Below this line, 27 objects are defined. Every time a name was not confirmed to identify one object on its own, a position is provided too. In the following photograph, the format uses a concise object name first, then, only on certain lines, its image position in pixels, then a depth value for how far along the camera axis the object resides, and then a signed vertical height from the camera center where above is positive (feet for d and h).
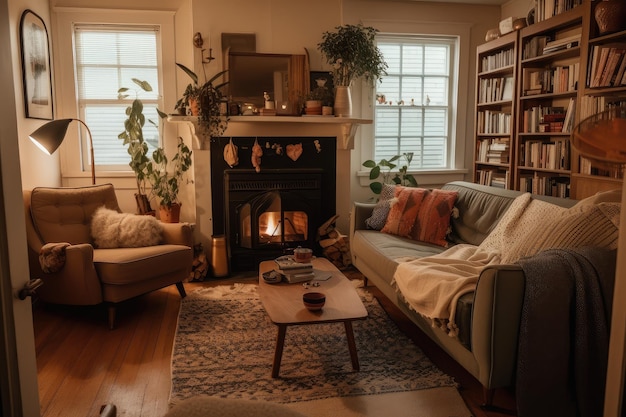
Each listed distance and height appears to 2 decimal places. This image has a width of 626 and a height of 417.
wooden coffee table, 7.70 -2.63
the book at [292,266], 9.45 -2.31
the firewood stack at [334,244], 14.84 -2.95
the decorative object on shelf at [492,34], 15.34 +3.38
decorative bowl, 7.82 -2.45
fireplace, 14.53 -1.38
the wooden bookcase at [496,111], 14.76 +1.09
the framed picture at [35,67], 12.28 +2.08
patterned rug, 7.78 -3.77
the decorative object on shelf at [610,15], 10.45 +2.72
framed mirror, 14.42 +2.00
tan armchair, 10.23 -2.37
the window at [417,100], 16.94 +1.52
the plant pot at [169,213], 14.34 -1.93
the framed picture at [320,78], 14.83 +1.99
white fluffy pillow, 11.57 -1.97
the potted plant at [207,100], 13.67 +1.26
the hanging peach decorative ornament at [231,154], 14.32 -0.24
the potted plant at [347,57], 13.88 +2.49
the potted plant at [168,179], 14.38 -0.98
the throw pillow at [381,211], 12.76 -1.72
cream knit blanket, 7.38 -1.79
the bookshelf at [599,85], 10.61 +1.26
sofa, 6.60 -2.29
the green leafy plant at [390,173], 16.40 -0.96
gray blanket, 6.41 -2.52
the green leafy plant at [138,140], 14.29 +0.15
